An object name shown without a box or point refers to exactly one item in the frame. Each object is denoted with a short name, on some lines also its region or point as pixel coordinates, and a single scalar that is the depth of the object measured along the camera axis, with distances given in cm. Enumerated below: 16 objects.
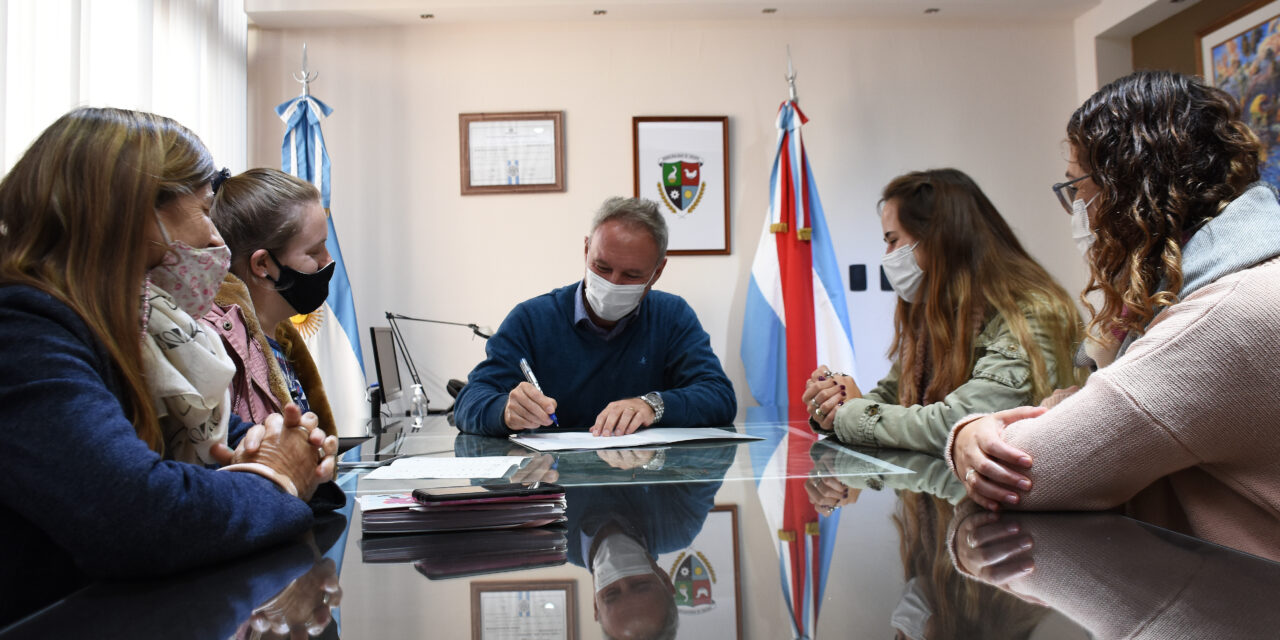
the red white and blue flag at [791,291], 411
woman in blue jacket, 72
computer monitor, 326
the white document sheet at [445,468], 135
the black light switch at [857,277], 445
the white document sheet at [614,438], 169
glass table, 64
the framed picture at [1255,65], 349
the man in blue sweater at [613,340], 224
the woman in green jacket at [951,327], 164
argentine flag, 386
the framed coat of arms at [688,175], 436
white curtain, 251
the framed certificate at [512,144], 433
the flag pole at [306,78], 401
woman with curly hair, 90
